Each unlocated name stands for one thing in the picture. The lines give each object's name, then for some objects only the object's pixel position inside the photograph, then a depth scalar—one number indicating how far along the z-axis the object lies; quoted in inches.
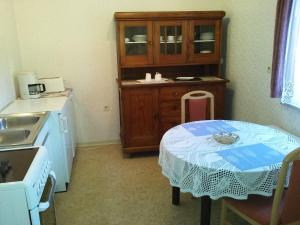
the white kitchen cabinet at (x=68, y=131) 102.3
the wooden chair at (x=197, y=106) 104.7
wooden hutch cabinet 127.1
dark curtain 90.7
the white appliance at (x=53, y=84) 131.2
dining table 62.4
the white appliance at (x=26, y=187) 48.8
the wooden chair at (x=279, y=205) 55.7
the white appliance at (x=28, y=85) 119.3
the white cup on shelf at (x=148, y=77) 135.0
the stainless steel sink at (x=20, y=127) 73.0
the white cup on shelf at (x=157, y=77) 135.3
